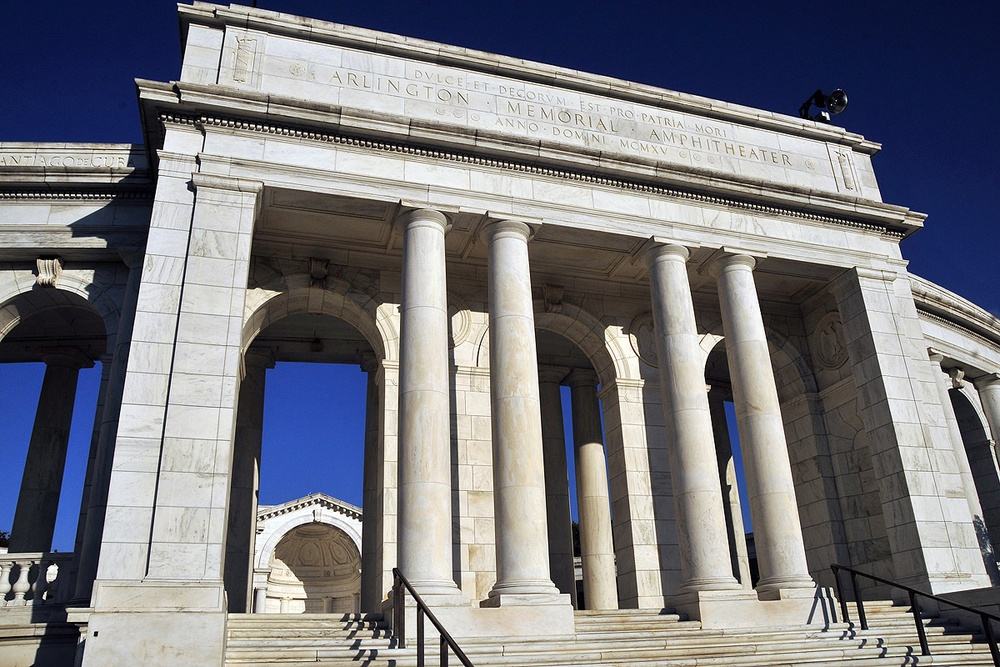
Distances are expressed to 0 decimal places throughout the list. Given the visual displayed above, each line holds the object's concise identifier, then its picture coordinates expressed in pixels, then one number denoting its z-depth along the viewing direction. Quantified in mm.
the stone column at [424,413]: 16750
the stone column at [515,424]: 17375
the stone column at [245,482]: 23750
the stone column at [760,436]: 19672
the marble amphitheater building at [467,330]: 16734
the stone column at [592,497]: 26250
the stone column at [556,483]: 28031
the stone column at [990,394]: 32781
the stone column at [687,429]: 18844
